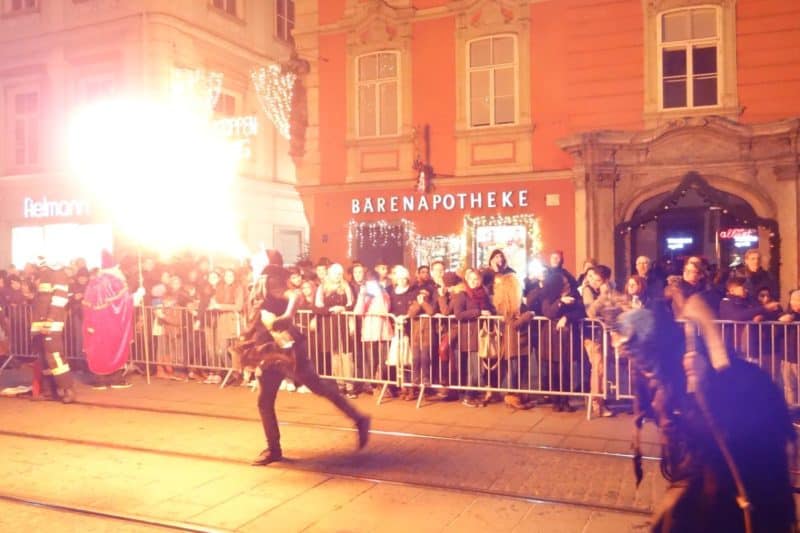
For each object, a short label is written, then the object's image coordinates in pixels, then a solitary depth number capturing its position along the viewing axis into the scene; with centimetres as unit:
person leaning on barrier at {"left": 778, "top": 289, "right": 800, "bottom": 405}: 822
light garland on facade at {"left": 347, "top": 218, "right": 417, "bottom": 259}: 1689
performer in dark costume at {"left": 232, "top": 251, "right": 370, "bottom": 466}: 687
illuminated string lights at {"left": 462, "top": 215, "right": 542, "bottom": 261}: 1573
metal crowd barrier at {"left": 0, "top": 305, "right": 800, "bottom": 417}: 846
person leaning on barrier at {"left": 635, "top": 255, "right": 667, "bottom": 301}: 1091
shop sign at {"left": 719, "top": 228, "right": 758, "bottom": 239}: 1420
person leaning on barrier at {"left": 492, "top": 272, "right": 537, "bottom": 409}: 927
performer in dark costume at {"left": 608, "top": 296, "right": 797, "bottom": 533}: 330
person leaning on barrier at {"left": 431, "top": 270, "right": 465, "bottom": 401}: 965
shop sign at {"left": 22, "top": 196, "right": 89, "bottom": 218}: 2125
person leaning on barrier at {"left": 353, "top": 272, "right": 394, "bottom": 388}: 1011
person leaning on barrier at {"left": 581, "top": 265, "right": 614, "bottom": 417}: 892
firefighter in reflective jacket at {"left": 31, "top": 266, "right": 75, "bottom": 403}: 1005
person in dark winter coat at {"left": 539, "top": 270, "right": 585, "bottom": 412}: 914
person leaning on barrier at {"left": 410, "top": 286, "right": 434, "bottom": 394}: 975
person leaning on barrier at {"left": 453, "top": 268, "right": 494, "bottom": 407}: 952
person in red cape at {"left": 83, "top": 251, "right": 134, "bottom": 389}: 1084
